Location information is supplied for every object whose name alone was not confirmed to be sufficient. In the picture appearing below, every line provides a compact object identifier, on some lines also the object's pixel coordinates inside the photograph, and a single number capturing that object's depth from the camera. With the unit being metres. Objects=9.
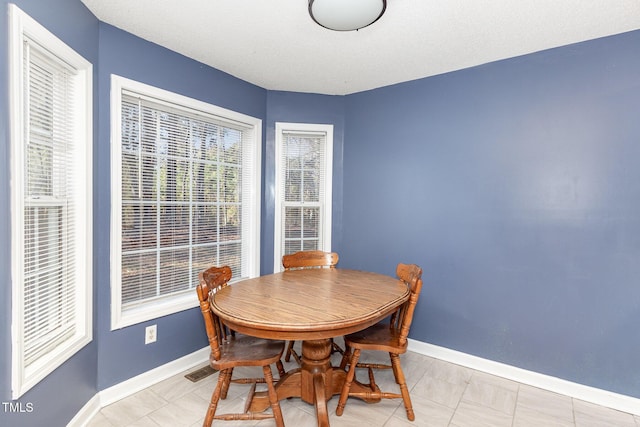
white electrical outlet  2.28
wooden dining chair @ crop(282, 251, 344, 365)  2.74
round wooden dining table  1.52
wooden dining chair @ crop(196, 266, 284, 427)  1.66
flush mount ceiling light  1.57
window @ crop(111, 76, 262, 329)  2.19
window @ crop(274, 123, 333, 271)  3.29
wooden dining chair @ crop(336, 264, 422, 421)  1.87
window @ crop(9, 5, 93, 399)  1.36
